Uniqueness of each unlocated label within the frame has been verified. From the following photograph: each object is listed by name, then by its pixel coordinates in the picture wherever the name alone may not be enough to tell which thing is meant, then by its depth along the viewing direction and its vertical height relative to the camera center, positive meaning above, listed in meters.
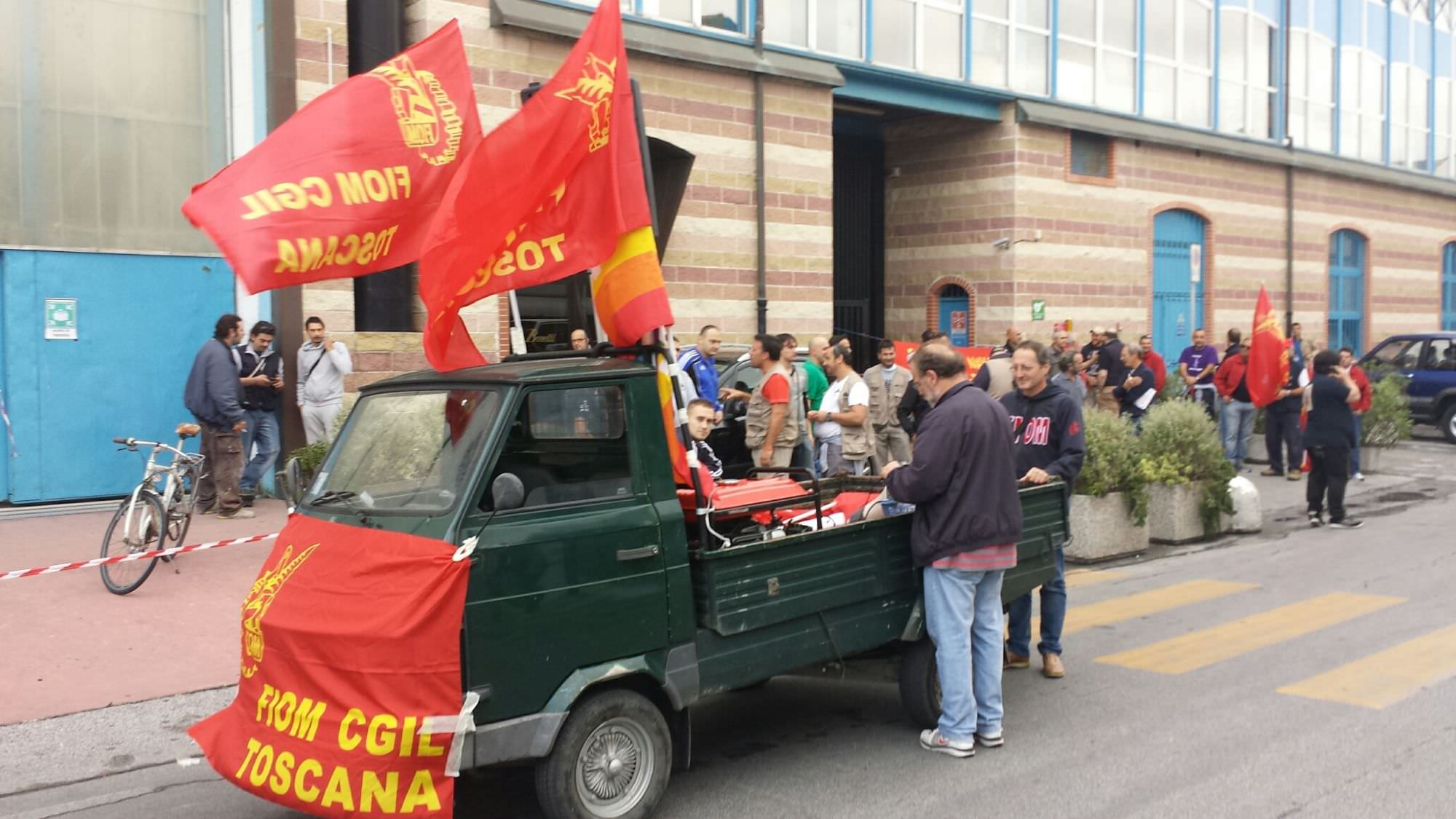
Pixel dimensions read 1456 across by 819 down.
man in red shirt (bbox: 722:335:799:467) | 11.05 -0.46
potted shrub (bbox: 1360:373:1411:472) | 17.41 -0.83
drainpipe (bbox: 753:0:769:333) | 16.34 +2.34
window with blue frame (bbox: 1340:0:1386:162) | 27.69 +6.30
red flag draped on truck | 4.47 -1.17
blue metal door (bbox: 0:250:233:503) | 11.66 +0.02
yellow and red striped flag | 5.58 +0.31
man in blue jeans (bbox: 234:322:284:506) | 11.92 -0.32
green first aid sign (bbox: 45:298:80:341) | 11.80 +0.40
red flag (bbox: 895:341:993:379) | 14.63 +0.09
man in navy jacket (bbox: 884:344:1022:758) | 5.76 -0.76
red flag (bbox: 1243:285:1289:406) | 15.52 +0.05
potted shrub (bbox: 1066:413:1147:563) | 11.17 -1.23
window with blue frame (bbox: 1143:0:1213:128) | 22.81 +5.52
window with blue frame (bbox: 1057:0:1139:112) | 21.11 +5.27
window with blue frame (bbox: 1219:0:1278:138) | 24.42 +5.78
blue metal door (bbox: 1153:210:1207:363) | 23.02 +1.48
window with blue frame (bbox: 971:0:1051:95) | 19.77 +5.07
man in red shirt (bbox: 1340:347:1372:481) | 16.45 -0.42
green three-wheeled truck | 4.67 -0.81
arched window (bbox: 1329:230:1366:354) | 27.58 +1.60
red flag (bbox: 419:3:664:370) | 5.09 +0.71
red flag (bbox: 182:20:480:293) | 4.80 +0.74
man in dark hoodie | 7.10 -0.43
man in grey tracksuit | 12.15 -0.16
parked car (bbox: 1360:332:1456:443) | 21.84 -0.15
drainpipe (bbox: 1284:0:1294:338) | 25.58 +2.37
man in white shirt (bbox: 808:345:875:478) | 11.36 -0.55
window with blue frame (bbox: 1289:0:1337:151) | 26.14 +6.03
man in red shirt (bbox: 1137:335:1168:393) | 16.73 -0.04
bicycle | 8.86 -1.12
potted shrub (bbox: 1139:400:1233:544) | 11.98 -1.07
